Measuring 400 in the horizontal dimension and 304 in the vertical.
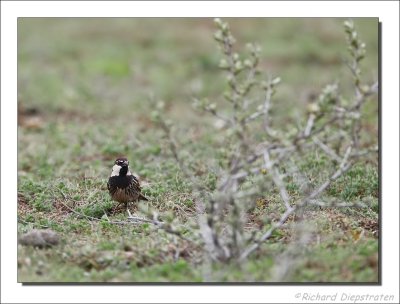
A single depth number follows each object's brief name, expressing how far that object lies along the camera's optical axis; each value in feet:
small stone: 39.11
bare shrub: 34.58
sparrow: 46.78
